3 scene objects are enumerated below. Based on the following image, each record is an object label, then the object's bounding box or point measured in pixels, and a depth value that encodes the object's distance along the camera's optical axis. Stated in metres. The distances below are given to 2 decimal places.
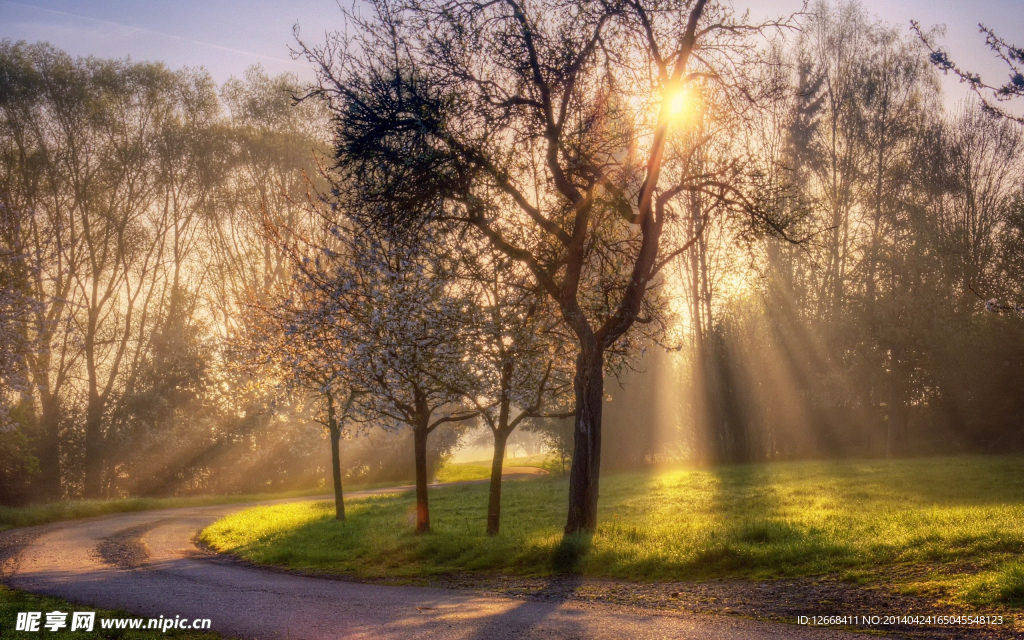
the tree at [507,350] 13.62
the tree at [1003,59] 8.91
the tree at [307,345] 14.21
